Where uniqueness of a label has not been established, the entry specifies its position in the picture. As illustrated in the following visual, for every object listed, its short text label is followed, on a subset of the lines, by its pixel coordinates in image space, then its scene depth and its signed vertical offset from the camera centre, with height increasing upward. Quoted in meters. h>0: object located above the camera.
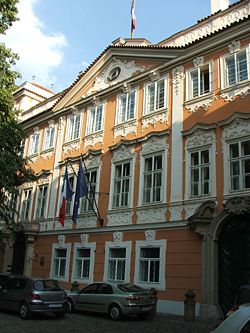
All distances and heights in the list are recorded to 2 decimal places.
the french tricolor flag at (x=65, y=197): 20.31 +3.91
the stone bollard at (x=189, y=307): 14.32 -0.73
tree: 17.53 +6.82
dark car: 14.18 -0.69
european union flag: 19.30 +4.11
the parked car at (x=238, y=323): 4.59 -0.38
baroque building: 15.36 +4.90
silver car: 14.24 -0.63
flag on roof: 24.00 +15.05
